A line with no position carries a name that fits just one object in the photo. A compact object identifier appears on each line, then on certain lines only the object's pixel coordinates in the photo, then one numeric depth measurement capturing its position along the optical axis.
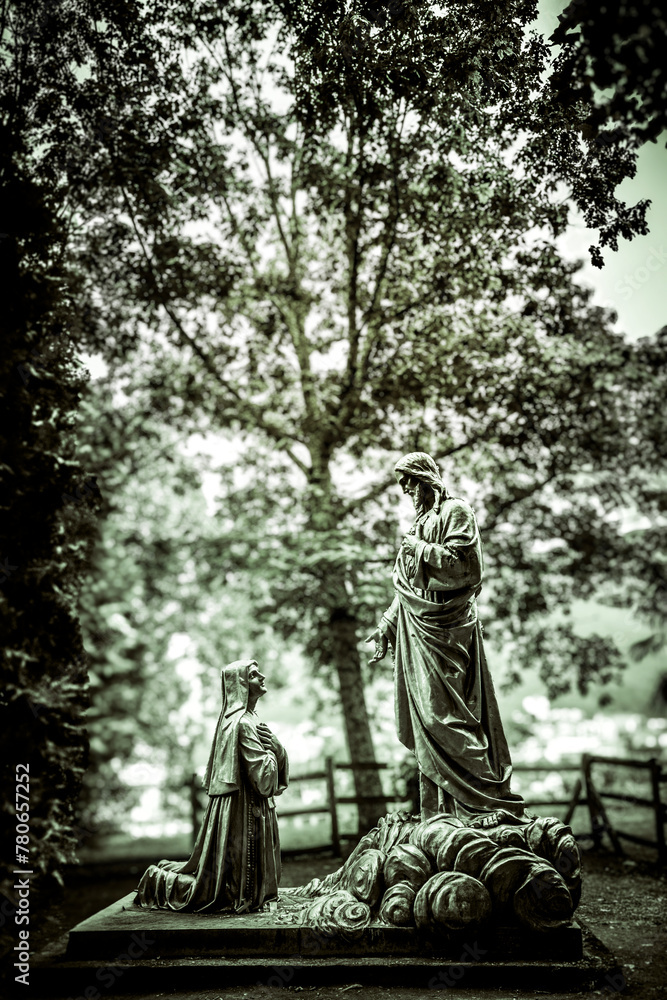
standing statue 6.11
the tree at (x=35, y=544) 6.04
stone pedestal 5.30
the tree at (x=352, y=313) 10.66
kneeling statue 6.32
